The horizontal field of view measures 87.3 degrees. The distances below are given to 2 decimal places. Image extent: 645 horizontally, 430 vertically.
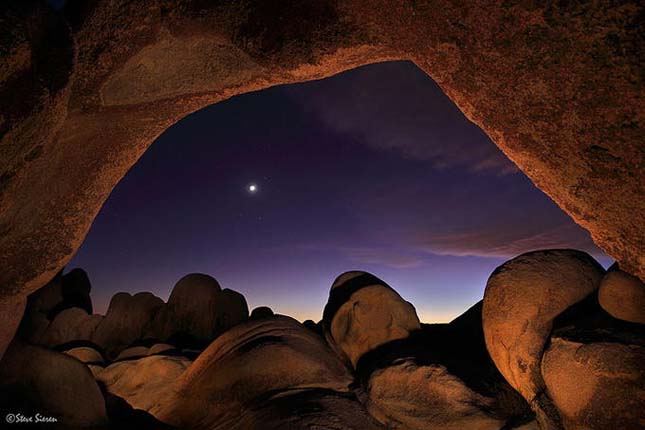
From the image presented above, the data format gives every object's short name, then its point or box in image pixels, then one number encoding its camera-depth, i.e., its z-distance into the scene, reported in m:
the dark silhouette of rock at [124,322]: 11.52
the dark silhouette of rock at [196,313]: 11.19
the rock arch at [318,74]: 1.81
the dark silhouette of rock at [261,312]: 13.67
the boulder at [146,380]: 5.83
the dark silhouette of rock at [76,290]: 15.73
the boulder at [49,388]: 4.29
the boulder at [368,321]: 5.66
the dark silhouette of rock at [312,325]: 8.68
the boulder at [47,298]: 13.30
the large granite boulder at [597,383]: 2.44
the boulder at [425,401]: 3.62
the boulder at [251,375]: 4.50
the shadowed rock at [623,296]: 2.62
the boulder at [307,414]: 3.47
